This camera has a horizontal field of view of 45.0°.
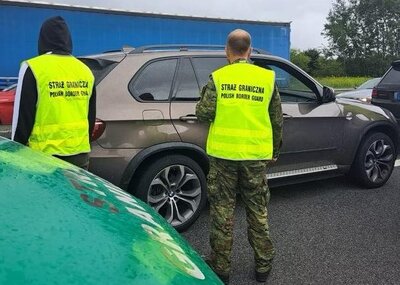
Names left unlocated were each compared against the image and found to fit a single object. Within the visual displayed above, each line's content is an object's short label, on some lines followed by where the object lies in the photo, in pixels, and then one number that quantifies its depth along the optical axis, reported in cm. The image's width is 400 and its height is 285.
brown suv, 403
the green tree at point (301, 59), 5632
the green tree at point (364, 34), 6119
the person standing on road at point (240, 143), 327
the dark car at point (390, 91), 754
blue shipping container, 1433
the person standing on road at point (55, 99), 310
